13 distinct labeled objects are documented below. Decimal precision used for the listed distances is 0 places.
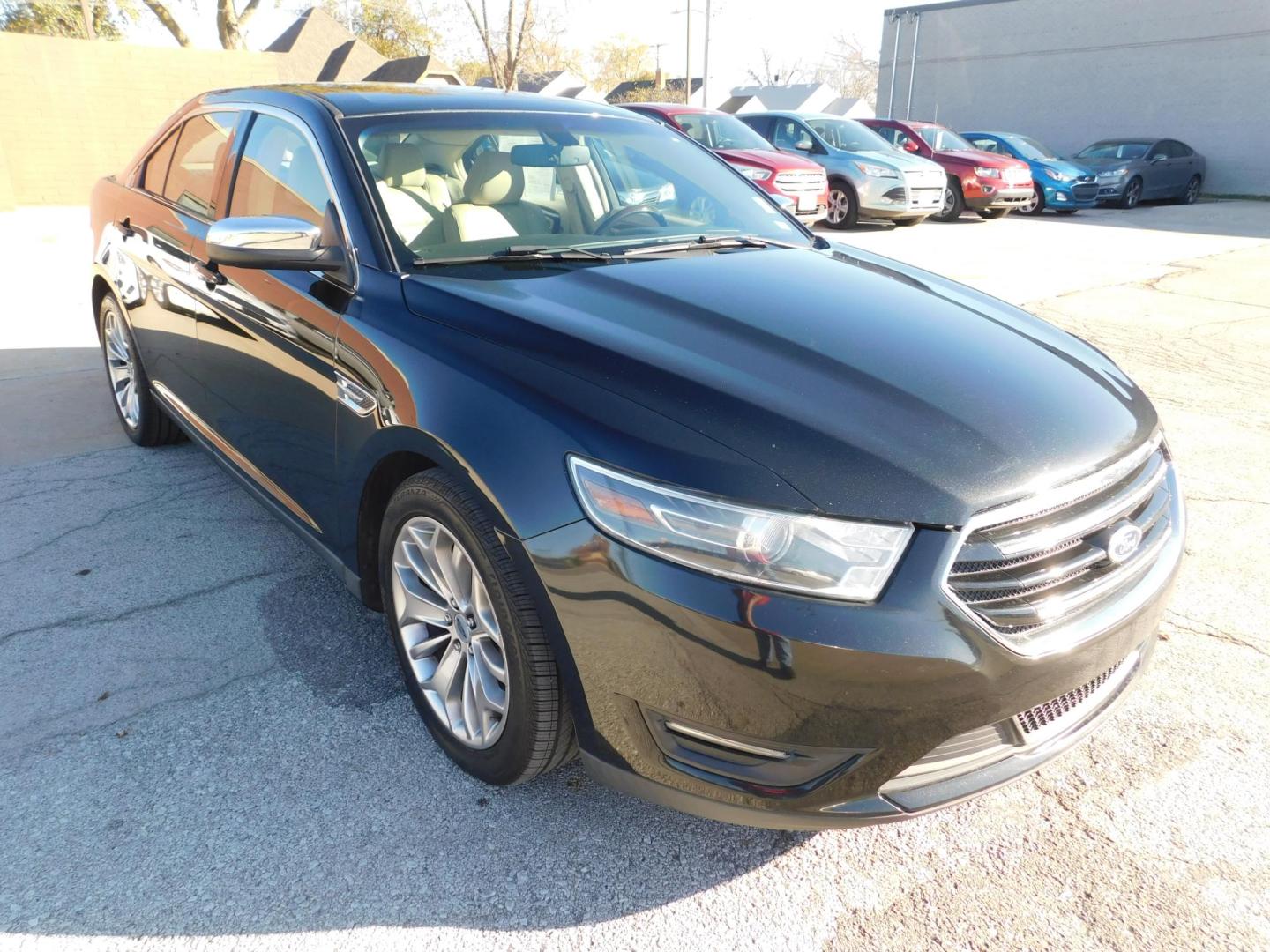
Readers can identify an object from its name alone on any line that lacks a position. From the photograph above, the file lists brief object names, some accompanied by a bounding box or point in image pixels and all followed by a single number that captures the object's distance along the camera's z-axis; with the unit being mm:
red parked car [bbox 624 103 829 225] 12234
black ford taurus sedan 1782
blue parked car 17984
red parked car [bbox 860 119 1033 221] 15680
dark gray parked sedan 20141
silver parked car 13750
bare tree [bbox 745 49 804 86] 94562
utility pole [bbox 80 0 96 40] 31295
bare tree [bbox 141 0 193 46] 32719
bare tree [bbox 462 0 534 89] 30250
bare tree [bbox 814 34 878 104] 87938
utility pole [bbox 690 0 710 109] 37188
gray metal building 25656
